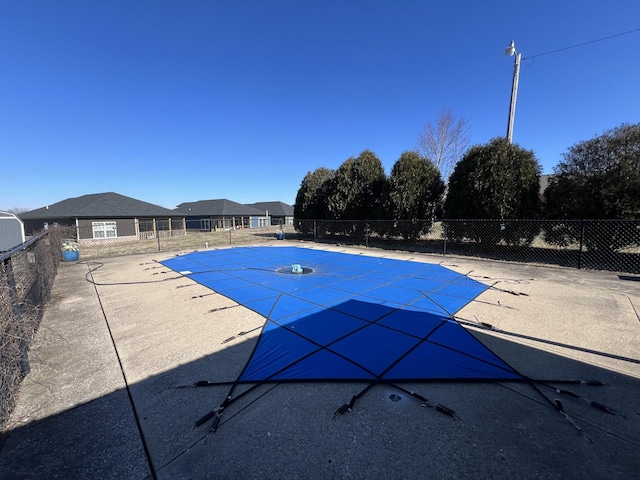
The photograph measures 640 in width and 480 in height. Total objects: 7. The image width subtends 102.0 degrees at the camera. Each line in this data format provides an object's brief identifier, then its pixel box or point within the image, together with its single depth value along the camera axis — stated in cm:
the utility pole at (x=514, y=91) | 1214
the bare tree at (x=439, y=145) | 2069
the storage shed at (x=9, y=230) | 1562
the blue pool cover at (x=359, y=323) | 275
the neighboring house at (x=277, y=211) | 4347
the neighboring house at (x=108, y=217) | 2158
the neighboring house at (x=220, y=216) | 3538
